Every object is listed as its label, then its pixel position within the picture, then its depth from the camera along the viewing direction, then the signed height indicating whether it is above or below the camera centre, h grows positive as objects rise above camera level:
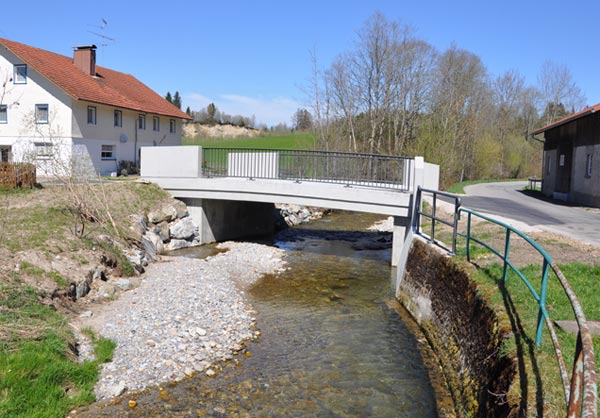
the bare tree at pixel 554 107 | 57.97 +8.27
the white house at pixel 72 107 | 30.33 +3.34
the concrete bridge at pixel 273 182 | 16.83 -0.58
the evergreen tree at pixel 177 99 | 95.62 +12.25
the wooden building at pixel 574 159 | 22.58 +0.96
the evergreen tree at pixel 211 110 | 90.94 +10.14
